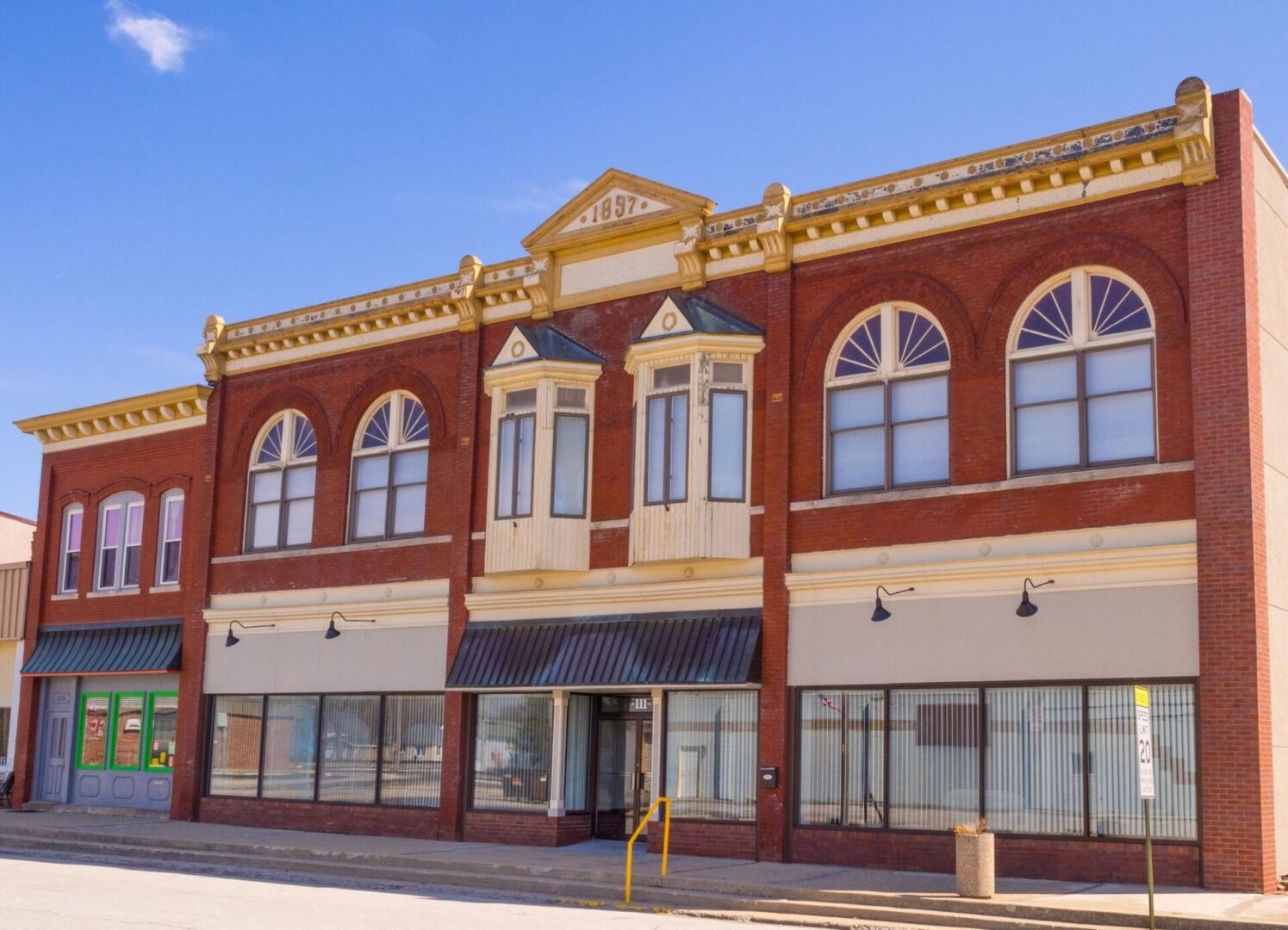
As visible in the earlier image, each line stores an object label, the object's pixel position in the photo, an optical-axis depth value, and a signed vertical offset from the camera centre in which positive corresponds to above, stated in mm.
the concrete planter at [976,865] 17109 -1382
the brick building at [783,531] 18844 +3110
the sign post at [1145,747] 15078 +11
